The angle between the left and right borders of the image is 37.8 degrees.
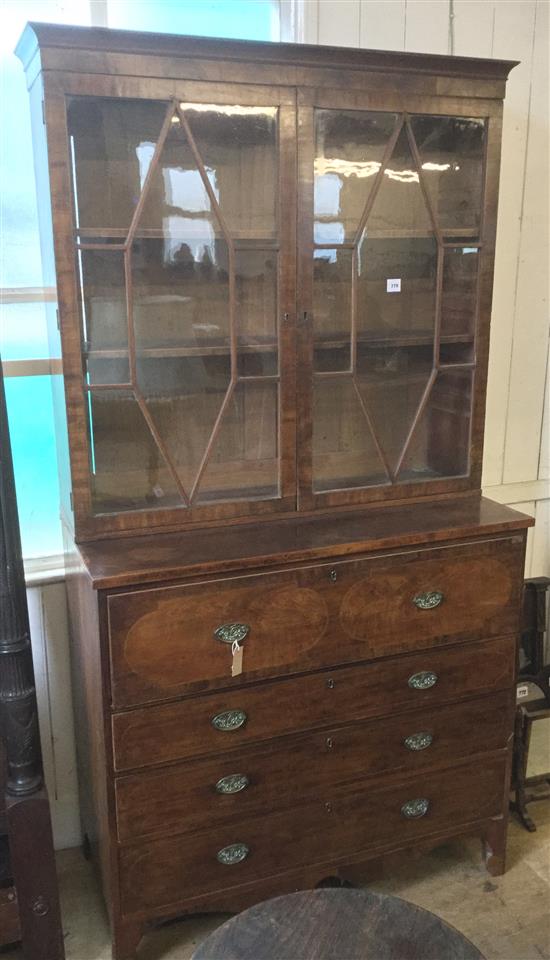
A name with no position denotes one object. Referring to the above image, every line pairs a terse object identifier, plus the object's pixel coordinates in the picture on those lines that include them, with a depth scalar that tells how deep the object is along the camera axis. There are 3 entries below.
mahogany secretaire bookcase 1.57
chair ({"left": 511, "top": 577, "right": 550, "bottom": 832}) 2.18
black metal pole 1.56
